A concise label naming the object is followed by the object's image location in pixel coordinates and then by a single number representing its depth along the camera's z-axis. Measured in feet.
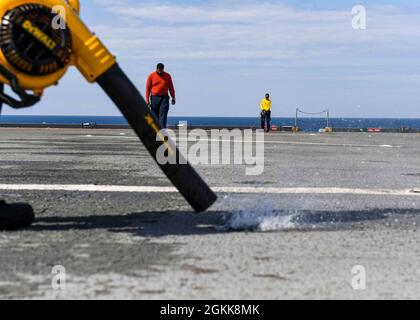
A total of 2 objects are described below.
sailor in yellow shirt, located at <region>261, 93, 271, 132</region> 90.38
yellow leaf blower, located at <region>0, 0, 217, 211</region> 11.53
